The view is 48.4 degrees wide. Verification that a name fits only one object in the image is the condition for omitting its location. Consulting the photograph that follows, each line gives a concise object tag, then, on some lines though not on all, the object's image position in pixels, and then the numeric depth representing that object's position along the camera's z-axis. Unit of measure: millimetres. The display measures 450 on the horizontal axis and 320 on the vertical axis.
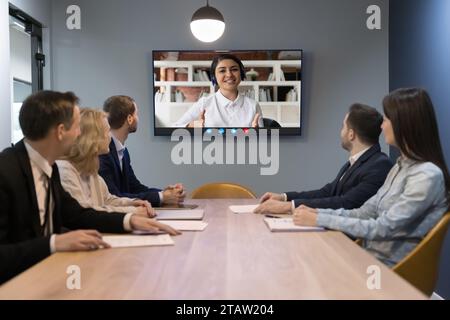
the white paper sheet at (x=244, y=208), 2623
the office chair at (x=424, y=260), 1782
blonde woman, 2244
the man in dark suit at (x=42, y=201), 1573
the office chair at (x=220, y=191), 3697
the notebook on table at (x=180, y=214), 2371
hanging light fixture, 3389
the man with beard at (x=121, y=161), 2953
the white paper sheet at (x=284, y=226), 2016
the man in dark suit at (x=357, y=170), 2586
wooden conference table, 1182
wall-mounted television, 4602
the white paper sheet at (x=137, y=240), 1720
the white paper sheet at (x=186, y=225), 2069
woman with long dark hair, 1888
